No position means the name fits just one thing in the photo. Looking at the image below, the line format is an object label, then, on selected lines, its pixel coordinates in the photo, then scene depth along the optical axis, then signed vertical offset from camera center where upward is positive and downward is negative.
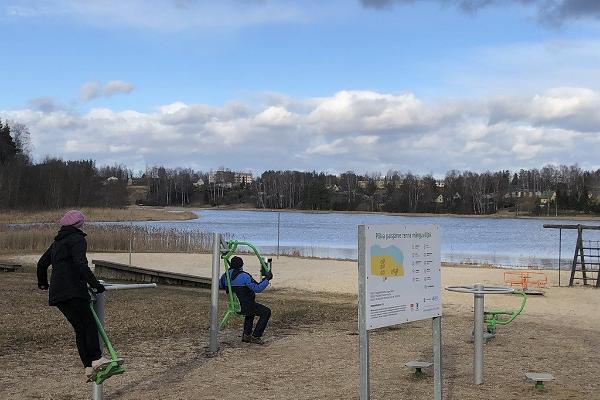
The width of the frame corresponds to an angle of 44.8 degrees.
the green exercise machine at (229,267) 8.71 -0.82
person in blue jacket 8.83 -1.15
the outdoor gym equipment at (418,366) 7.23 -1.62
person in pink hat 5.64 -0.67
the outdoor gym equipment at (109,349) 5.69 -1.22
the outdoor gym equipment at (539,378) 6.77 -1.61
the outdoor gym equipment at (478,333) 7.00 -1.26
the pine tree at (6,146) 84.88 +6.28
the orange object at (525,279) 18.37 -2.16
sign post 4.96 -0.57
